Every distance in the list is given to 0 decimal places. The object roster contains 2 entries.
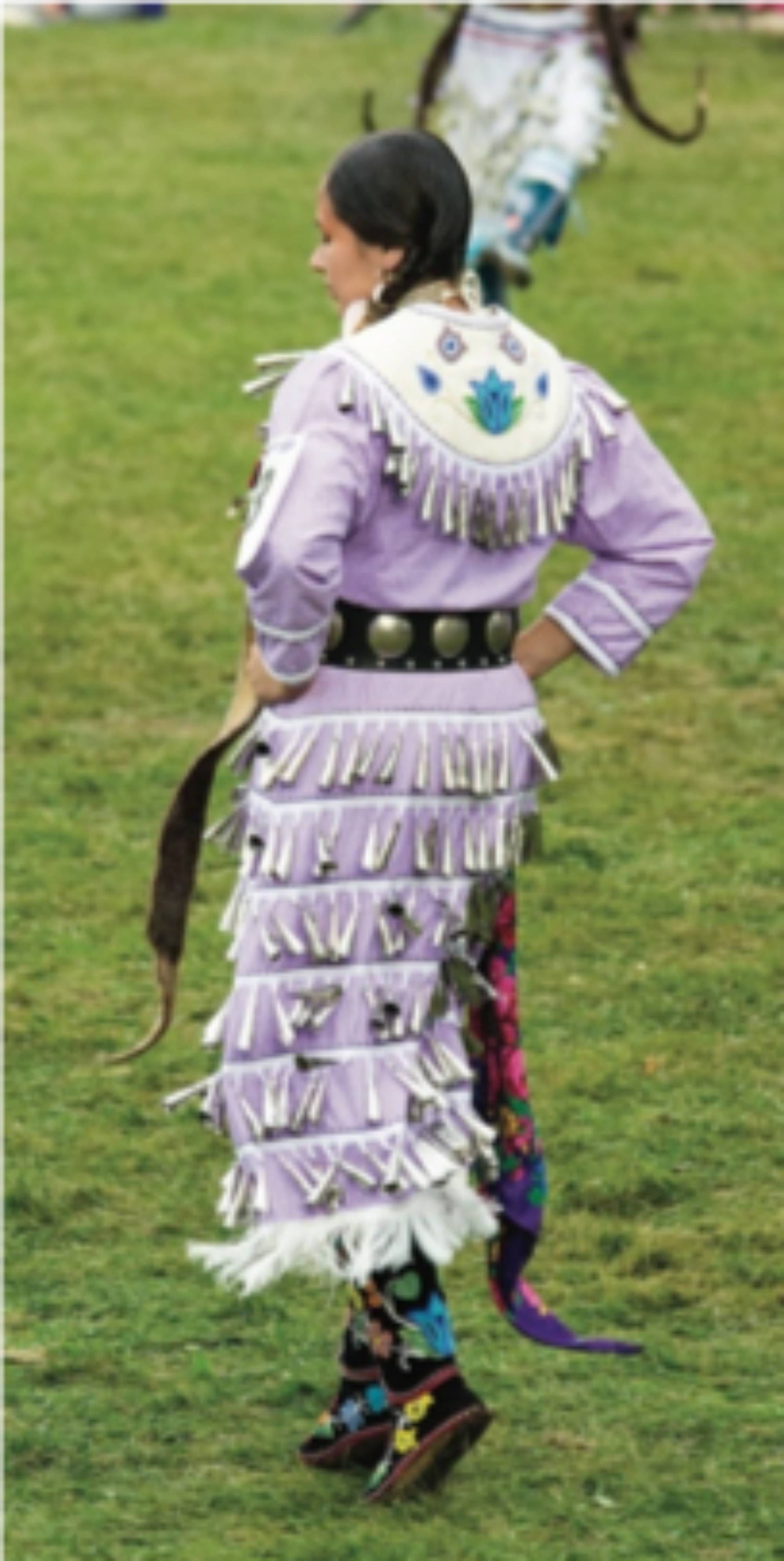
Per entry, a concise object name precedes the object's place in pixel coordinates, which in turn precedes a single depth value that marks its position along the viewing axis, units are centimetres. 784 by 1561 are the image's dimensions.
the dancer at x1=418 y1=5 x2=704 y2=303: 1975
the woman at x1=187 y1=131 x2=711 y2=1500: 816
